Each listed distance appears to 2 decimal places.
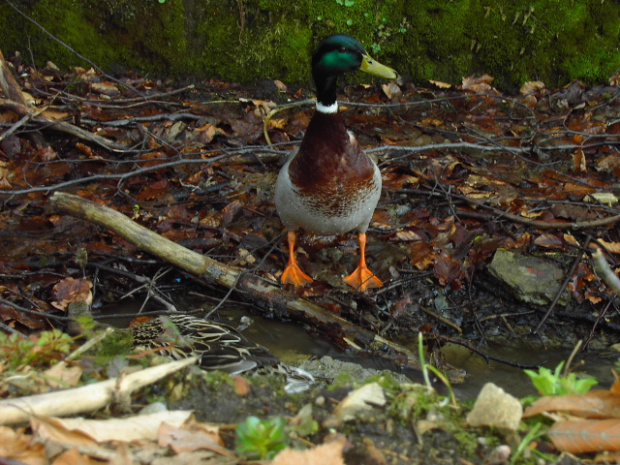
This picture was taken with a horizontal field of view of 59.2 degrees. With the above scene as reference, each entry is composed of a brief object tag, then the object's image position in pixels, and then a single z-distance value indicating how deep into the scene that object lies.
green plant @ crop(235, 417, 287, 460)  1.21
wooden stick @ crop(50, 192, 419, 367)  2.96
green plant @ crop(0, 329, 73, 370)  1.60
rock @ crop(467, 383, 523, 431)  1.35
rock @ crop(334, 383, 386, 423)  1.39
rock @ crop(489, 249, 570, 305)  3.34
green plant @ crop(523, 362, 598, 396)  1.44
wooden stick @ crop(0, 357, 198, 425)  1.33
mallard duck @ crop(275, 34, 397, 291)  3.19
